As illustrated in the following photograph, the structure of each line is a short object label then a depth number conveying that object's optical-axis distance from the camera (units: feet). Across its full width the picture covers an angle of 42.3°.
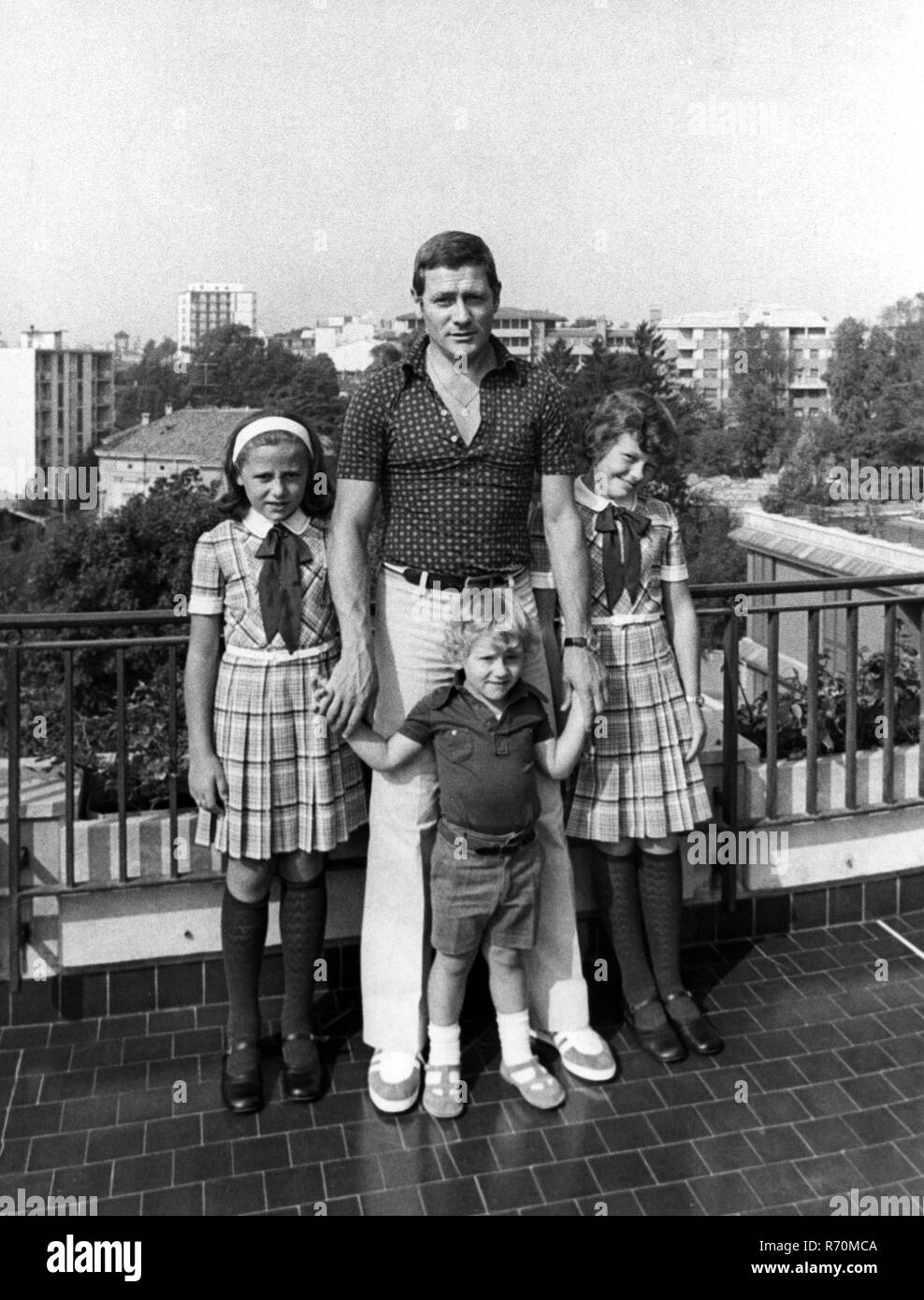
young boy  7.96
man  7.84
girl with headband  8.16
